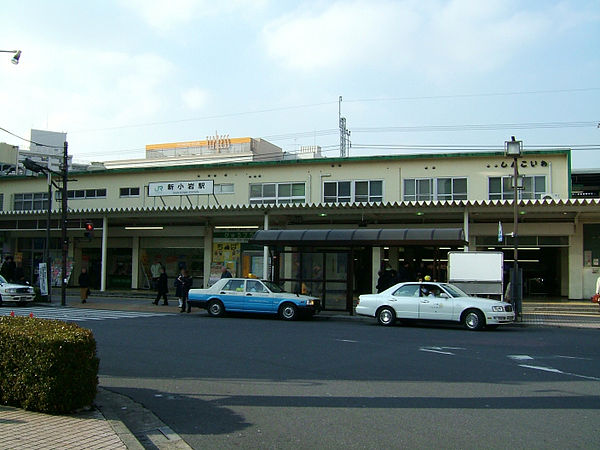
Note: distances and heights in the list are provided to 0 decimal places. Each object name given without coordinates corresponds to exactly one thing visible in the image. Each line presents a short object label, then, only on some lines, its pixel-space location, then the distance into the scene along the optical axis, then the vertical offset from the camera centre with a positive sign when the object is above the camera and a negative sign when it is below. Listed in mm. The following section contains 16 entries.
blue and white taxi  20734 -1281
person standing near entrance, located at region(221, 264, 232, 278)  25675 -487
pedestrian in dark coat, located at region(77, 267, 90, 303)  26703 -1055
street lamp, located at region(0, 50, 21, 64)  16350 +5582
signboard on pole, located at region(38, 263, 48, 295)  27441 -879
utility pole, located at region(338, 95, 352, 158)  61750 +13277
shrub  6887 -1290
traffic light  26352 +1358
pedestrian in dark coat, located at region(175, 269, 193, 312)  23469 -1020
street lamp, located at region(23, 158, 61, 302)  25966 +3982
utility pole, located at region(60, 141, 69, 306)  26734 +2363
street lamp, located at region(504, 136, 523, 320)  21188 -102
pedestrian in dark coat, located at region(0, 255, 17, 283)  30469 -544
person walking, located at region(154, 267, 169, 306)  26172 -1137
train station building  26531 +2357
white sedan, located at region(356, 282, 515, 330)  18141 -1268
